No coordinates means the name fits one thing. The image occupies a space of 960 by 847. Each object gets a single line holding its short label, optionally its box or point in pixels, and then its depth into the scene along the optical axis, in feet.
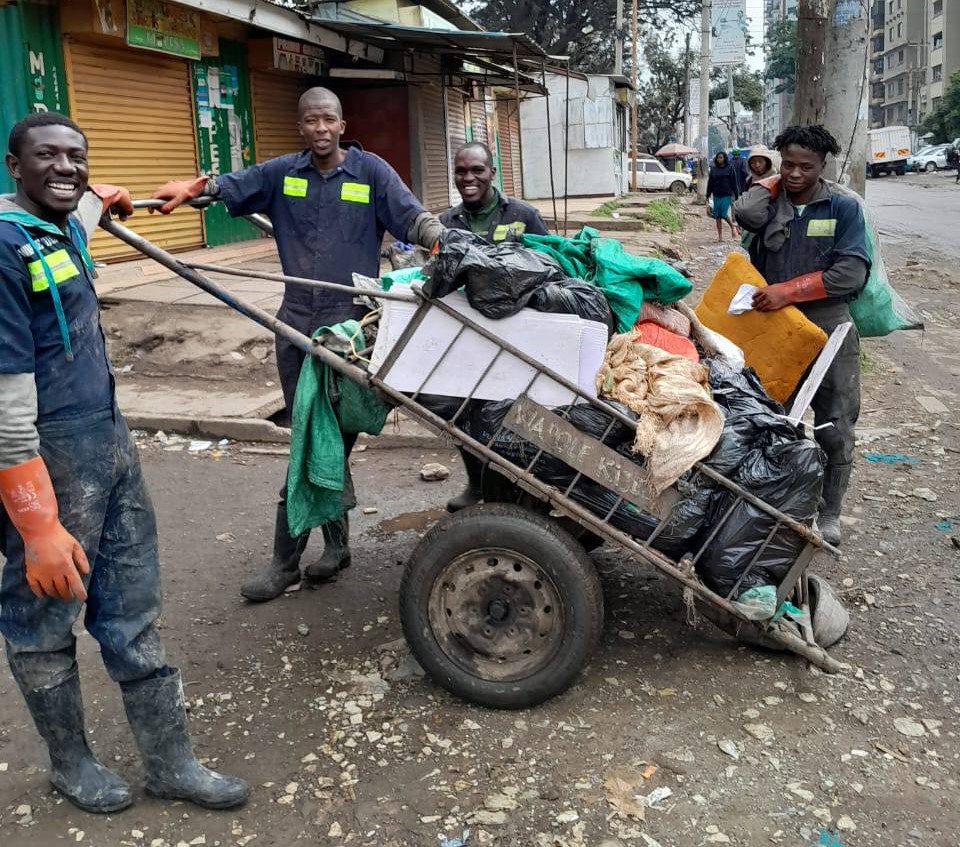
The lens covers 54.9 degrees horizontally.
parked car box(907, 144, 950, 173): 145.28
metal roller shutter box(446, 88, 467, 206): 56.39
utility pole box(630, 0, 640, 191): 98.68
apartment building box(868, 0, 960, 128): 215.31
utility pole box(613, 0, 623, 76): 106.22
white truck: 140.67
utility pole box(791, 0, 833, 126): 21.07
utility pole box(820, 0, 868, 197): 20.71
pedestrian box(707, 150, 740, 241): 56.49
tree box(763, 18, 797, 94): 225.76
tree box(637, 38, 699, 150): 163.84
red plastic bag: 10.73
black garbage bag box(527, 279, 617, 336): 9.68
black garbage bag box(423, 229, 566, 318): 9.37
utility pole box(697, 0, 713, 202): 86.94
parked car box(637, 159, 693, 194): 122.31
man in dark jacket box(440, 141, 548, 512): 14.21
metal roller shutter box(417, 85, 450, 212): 49.44
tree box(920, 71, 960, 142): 161.79
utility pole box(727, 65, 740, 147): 119.67
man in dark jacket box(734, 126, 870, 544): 13.24
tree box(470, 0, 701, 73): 113.09
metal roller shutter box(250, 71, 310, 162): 40.55
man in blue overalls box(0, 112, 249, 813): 7.06
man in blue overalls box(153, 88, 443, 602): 12.62
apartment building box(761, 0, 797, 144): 306.00
